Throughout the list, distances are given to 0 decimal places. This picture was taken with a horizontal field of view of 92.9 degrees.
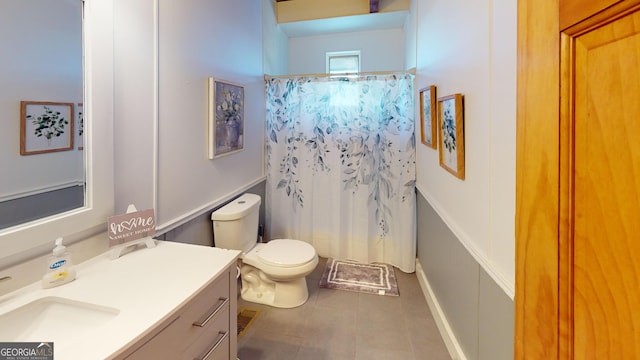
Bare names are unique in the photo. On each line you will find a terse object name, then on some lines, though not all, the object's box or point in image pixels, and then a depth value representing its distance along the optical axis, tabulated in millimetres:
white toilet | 2088
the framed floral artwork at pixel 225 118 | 2021
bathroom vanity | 816
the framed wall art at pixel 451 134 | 1463
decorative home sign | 1234
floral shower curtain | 2783
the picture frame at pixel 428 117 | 1927
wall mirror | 971
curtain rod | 2677
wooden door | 392
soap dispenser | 1008
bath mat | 2539
